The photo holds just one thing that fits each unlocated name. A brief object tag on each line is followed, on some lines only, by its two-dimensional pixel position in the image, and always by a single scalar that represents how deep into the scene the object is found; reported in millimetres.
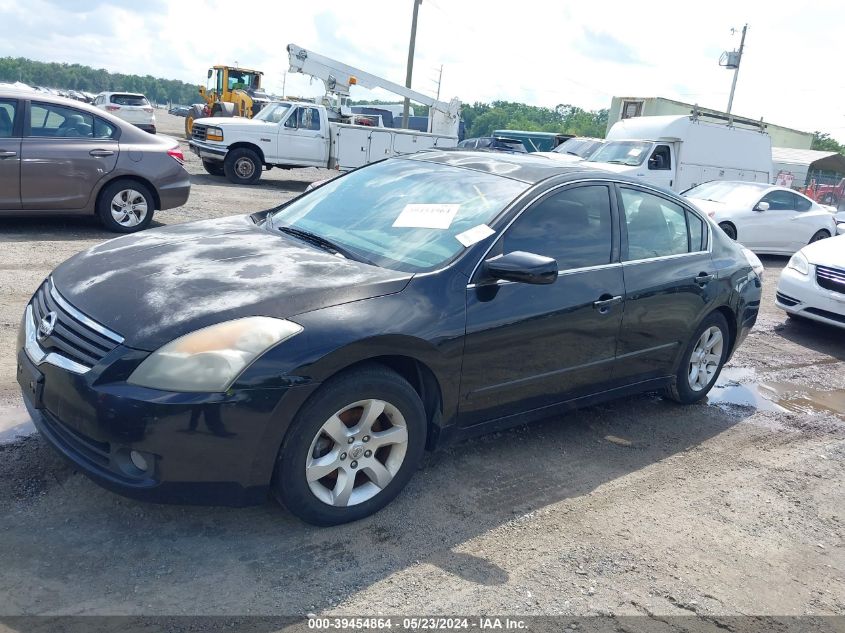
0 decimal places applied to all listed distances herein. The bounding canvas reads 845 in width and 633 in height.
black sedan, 2922
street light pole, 44712
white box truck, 16234
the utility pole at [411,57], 32156
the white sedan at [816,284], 7773
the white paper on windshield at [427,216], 3984
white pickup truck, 17516
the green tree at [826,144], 74875
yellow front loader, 28234
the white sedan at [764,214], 12648
